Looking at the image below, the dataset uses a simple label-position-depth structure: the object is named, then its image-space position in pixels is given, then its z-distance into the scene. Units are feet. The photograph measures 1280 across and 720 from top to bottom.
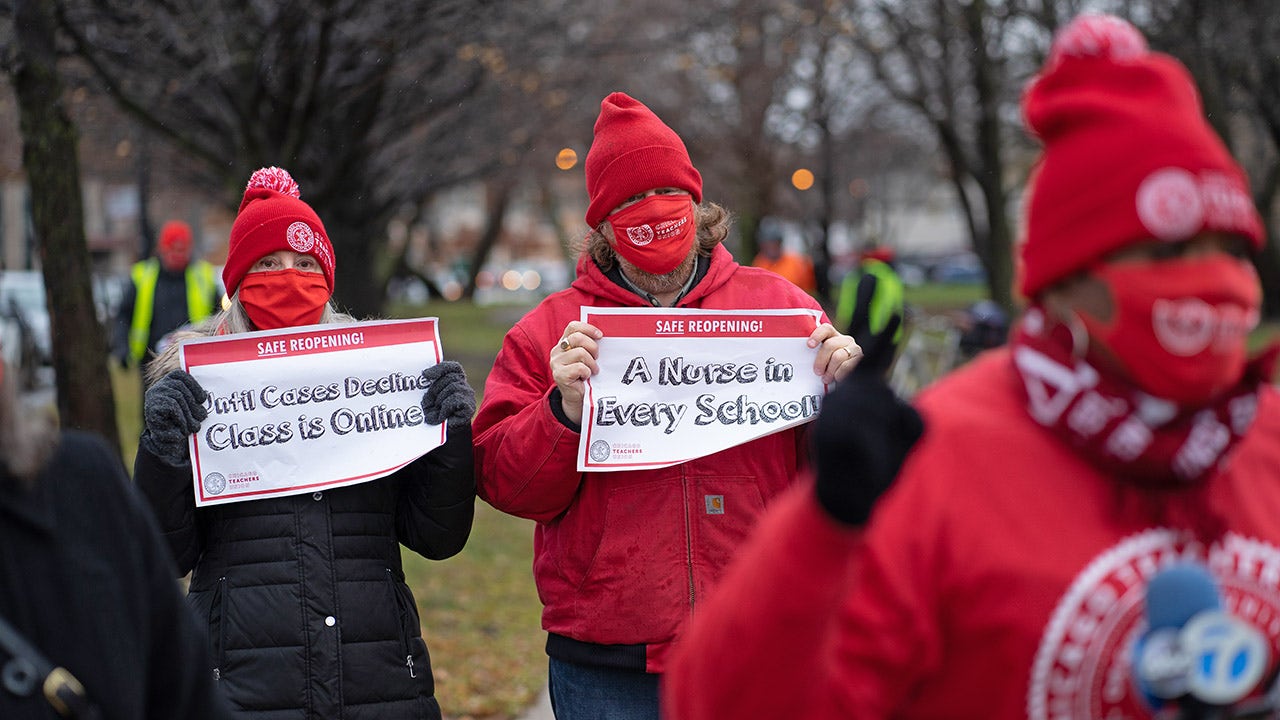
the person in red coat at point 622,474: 11.48
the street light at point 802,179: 85.97
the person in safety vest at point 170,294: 39.83
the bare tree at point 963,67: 56.44
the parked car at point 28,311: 64.69
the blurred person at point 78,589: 6.84
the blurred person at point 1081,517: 5.93
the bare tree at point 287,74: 34.86
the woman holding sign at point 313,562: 11.26
